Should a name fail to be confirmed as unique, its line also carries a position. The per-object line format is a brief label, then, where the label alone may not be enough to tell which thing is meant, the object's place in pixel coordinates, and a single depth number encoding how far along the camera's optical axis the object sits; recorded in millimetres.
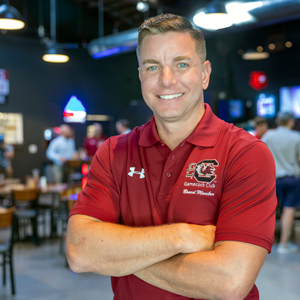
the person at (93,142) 10164
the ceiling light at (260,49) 10453
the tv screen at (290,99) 9867
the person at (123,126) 8031
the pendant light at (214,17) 5223
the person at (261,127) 6484
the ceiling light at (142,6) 10181
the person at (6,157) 9570
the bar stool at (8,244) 3922
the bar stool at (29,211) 5821
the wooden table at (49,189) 6062
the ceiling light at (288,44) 9939
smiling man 1204
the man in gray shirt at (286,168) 5367
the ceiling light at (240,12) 7059
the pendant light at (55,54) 7383
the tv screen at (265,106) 10555
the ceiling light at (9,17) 5234
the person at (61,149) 9844
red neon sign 10570
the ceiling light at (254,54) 9074
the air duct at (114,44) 9969
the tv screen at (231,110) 10852
